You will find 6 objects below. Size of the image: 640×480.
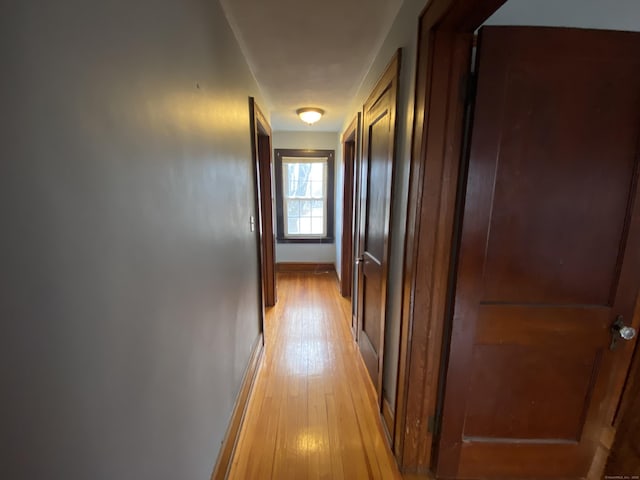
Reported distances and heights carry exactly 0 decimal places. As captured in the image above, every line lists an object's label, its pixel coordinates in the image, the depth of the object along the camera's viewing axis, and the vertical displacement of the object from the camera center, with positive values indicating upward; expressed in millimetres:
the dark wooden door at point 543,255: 1097 -267
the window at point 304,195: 4570 -75
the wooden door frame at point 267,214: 3133 -268
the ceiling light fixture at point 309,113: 3229 +884
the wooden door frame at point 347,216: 3553 -323
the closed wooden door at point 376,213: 1629 -150
